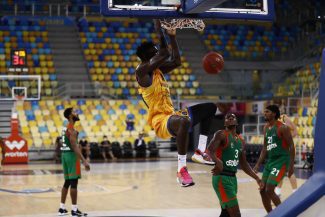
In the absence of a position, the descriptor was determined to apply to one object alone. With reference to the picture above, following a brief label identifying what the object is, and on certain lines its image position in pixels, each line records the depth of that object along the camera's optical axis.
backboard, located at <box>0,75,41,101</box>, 31.81
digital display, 27.64
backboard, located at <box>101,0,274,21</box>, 8.76
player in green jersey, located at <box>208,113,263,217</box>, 10.28
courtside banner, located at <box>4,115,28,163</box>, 29.20
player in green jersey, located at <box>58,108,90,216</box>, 13.90
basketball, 10.05
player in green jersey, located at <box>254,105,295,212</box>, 11.90
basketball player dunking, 8.48
